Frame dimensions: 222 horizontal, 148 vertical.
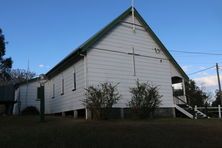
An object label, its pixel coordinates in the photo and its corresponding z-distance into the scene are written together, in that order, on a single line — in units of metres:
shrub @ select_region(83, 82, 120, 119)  10.47
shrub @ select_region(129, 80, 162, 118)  11.04
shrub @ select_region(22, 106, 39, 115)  17.75
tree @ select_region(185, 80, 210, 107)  28.22
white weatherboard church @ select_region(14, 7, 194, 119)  11.79
